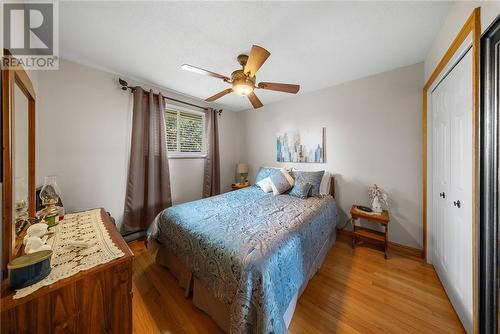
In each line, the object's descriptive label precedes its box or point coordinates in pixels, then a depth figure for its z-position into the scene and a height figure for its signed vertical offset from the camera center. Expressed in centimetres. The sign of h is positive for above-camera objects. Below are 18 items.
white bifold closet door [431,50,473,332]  120 -15
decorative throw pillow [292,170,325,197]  252 -19
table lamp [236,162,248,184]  385 -5
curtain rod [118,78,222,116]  231 +114
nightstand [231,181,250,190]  359 -41
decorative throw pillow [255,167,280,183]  311 -12
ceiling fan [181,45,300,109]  146 +87
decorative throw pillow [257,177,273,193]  288 -31
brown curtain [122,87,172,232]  246 +2
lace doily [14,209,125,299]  77 -47
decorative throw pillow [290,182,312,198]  247 -34
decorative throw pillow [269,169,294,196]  267 -24
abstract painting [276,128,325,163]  289 +38
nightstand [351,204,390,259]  209 -79
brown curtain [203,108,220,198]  342 +14
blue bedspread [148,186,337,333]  102 -63
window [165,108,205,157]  301 +65
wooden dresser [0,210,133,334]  65 -60
